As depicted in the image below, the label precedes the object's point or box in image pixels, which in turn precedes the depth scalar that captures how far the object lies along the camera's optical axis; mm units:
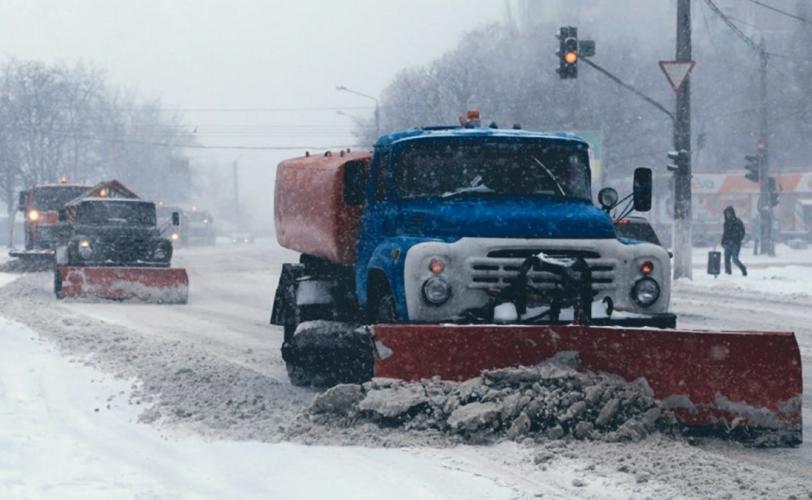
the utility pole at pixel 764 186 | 44719
